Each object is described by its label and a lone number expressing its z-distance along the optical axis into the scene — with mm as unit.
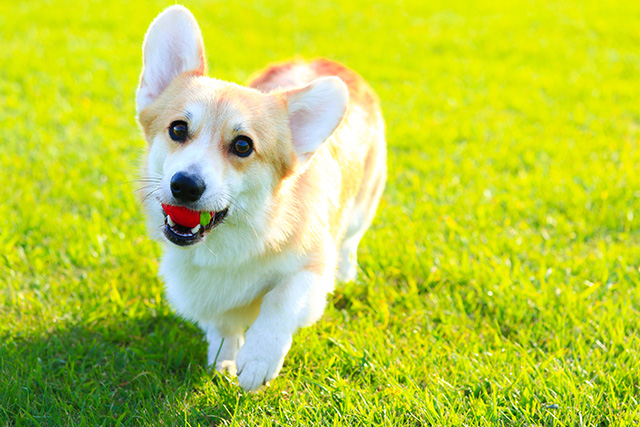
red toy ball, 2890
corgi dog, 2920
